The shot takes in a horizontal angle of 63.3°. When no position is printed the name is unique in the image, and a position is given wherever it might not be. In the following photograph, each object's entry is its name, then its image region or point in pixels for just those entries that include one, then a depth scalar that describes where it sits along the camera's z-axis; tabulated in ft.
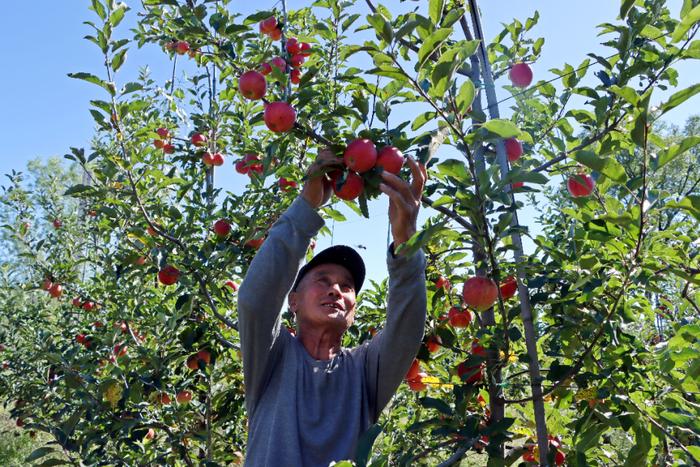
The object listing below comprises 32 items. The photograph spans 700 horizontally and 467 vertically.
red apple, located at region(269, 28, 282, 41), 9.62
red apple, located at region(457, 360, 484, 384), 5.30
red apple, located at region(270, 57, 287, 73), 6.88
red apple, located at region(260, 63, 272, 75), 6.69
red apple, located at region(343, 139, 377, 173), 4.54
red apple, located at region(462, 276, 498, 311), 5.26
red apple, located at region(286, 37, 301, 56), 8.70
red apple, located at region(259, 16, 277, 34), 9.48
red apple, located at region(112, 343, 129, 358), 9.40
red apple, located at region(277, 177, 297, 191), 8.46
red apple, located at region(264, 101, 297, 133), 5.05
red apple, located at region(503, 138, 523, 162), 6.28
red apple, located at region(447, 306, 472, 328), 6.31
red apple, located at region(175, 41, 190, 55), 10.31
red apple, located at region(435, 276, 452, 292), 6.77
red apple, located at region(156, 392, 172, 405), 9.18
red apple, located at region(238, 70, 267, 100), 6.15
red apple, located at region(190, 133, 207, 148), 10.02
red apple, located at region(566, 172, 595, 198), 5.31
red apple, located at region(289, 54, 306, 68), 8.00
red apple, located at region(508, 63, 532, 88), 6.93
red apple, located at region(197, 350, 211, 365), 8.57
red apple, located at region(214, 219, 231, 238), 8.34
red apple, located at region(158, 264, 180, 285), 7.86
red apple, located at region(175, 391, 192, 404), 9.15
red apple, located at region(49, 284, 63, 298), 13.37
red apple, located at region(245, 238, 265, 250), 8.38
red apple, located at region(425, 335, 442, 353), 6.41
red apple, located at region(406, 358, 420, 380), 6.96
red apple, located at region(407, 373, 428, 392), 7.09
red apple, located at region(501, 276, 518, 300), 6.30
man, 4.93
